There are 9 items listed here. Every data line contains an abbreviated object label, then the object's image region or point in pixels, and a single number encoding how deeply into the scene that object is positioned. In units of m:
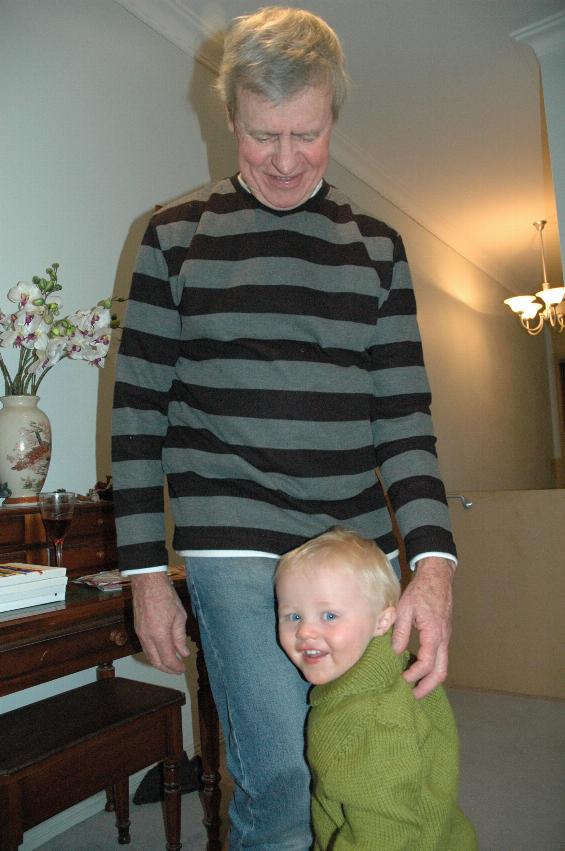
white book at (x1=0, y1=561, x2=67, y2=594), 1.32
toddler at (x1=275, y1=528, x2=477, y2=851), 0.93
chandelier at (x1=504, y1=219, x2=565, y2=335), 5.44
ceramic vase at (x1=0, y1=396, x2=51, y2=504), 1.71
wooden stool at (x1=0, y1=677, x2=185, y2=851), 1.35
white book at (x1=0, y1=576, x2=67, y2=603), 1.32
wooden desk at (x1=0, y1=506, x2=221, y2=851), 1.26
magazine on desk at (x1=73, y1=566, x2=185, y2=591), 1.57
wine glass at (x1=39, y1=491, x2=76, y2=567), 1.63
